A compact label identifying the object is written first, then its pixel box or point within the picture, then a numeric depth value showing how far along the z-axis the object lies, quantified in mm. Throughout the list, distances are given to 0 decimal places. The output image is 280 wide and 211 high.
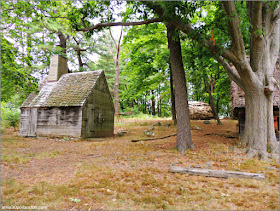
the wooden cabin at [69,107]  11680
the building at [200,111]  20266
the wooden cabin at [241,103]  8010
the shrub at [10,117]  15734
